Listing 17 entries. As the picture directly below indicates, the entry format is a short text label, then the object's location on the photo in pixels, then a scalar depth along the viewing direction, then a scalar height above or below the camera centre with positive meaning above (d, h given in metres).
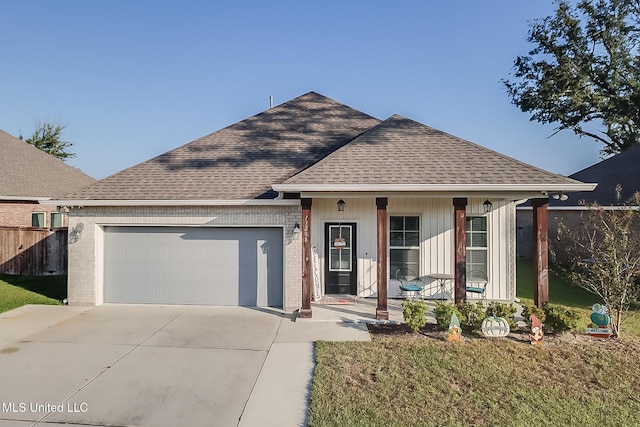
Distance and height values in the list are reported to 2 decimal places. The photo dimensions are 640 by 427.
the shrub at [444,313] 6.33 -1.50
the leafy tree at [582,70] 16.48 +7.69
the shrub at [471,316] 6.46 -1.58
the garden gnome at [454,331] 6.08 -1.73
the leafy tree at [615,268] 6.31 -0.71
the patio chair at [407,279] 9.30 -1.31
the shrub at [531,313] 6.44 -1.52
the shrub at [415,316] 6.38 -1.55
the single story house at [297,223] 7.47 +0.14
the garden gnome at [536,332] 5.98 -1.73
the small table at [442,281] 8.83 -1.34
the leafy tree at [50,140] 31.67 +7.93
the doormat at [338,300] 8.67 -1.75
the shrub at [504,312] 6.45 -1.50
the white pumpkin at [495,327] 6.21 -1.71
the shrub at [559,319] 6.20 -1.57
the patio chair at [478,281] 9.17 -1.34
